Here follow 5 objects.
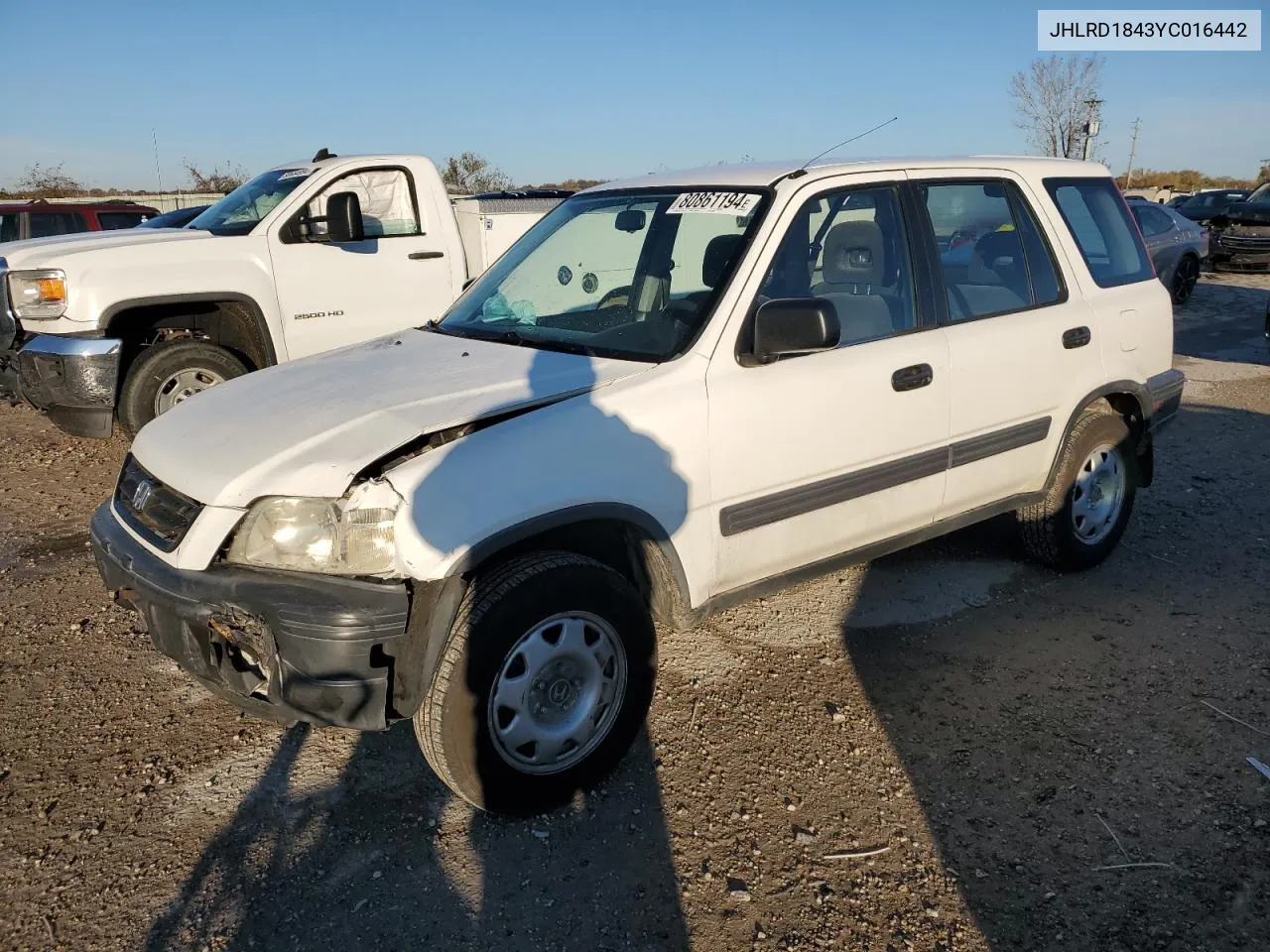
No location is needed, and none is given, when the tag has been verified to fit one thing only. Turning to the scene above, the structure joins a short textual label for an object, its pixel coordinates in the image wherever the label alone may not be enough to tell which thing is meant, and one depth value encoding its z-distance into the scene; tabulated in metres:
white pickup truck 5.84
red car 11.72
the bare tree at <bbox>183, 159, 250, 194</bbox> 26.64
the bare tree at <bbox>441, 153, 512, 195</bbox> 27.78
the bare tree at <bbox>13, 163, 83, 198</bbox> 25.88
